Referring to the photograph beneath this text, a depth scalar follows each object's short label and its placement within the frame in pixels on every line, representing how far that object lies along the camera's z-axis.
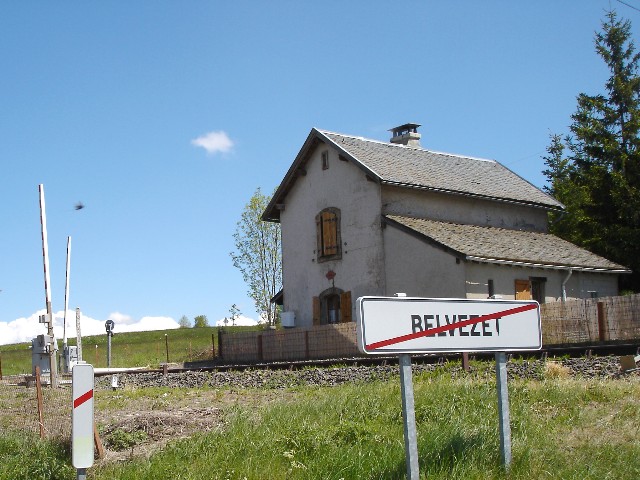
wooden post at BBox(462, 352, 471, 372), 15.36
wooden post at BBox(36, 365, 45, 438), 12.27
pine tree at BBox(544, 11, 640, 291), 36.72
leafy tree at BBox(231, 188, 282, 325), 54.81
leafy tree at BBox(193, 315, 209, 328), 88.22
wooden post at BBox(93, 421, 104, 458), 10.13
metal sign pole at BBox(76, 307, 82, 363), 29.54
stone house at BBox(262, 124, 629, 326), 29.14
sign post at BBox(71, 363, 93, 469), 8.51
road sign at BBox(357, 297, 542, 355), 6.28
